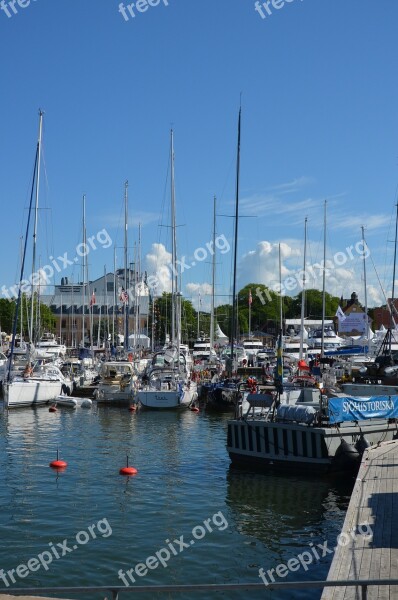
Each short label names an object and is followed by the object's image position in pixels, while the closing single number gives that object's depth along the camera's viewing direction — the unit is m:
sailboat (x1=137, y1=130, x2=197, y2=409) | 48.59
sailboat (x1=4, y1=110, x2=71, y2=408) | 47.53
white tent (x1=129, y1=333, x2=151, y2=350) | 86.97
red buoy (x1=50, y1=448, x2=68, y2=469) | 28.17
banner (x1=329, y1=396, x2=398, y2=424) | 26.17
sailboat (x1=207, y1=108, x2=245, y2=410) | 48.88
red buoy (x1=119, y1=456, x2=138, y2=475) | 27.26
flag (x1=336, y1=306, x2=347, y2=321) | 75.91
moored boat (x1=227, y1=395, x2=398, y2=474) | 25.83
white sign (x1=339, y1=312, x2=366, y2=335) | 74.44
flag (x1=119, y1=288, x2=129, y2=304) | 68.65
